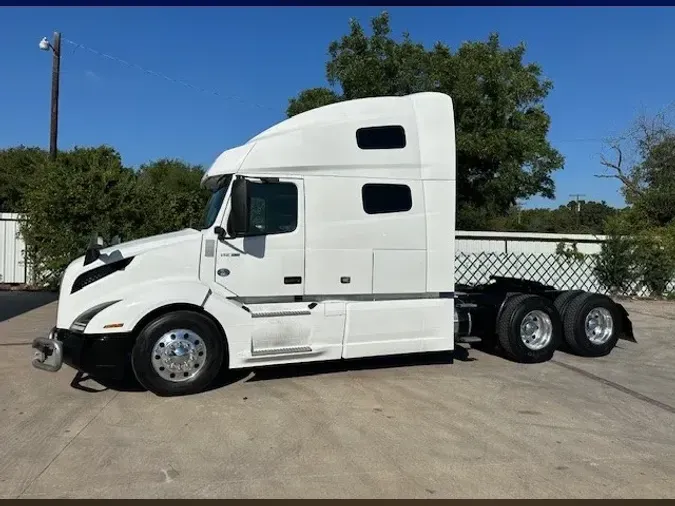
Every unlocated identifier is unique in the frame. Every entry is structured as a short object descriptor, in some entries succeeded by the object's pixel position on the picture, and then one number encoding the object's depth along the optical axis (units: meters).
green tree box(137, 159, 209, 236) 14.86
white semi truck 6.19
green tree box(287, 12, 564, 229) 17.97
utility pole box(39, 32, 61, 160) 18.66
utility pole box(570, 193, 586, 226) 48.25
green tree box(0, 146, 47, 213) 26.27
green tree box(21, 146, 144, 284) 14.12
